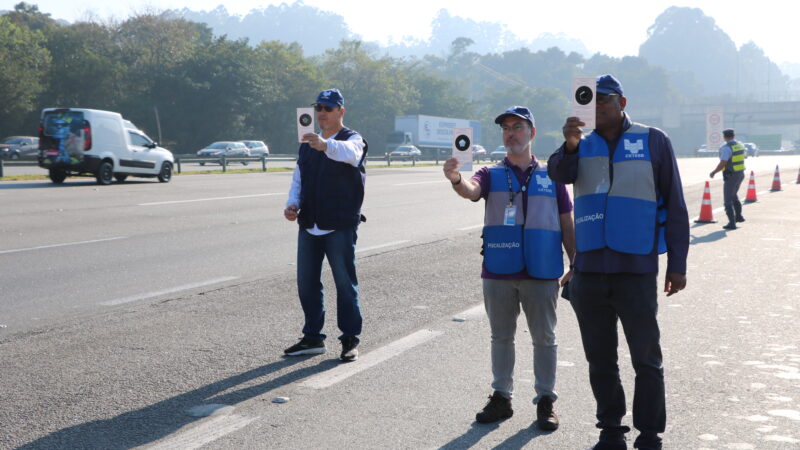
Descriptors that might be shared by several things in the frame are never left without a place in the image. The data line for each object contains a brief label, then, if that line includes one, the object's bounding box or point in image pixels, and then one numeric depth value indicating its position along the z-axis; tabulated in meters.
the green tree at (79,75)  64.56
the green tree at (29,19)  79.06
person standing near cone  14.70
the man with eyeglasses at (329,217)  5.52
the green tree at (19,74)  58.06
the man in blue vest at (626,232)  3.76
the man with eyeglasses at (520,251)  4.26
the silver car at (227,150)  48.84
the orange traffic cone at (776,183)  26.58
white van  23.61
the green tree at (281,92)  74.75
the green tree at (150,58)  67.44
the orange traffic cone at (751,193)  21.47
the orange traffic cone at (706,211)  15.85
